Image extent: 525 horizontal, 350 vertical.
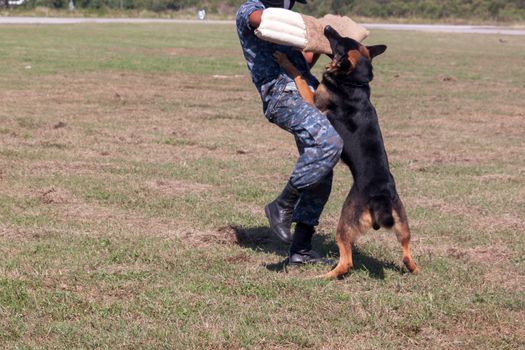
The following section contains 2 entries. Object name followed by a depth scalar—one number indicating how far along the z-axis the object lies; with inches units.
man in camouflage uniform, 403.9
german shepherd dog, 395.9
